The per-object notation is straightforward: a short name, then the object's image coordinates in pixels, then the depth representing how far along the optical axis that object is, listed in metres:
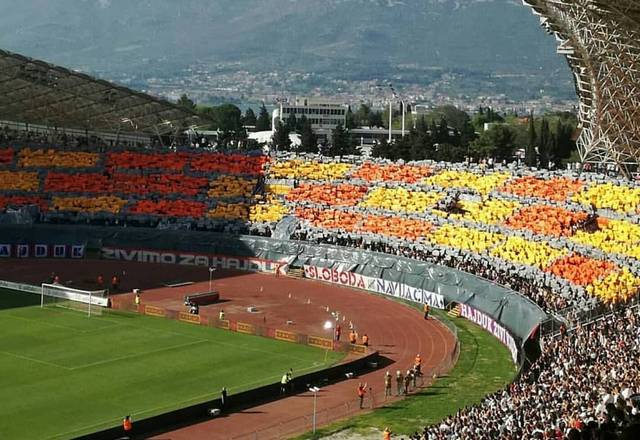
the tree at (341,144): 145.52
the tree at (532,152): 128.99
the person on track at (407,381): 45.44
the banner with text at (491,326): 51.16
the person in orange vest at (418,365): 46.66
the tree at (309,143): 149.88
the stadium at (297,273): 40.19
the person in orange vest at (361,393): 42.75
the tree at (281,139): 149.59
